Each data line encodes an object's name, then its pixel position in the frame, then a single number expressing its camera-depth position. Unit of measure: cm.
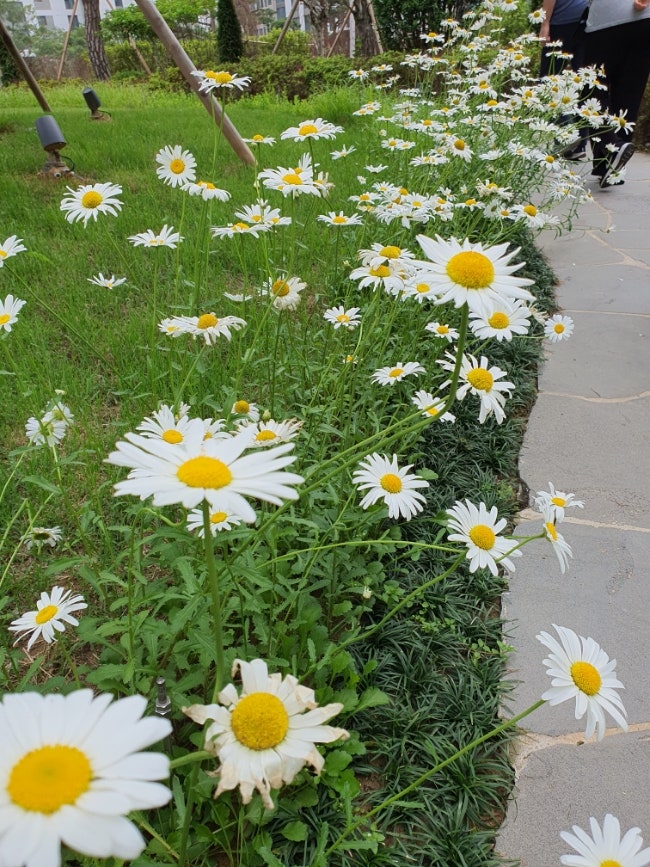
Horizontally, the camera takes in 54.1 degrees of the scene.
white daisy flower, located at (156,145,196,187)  69
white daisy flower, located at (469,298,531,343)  48
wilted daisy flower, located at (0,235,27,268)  55
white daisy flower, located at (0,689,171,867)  15
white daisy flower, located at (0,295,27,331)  52
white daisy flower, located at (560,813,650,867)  26
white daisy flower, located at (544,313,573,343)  80
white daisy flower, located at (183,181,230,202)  61
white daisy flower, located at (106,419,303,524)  22
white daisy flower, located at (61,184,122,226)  63
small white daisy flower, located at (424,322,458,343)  72
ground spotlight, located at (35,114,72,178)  124
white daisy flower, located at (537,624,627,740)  32
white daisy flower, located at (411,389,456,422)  59
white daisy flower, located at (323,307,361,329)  69
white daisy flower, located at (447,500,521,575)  42
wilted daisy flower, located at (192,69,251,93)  62
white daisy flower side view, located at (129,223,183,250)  67
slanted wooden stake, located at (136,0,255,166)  117
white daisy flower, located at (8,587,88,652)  42
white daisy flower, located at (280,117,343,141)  73
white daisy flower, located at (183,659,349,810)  23
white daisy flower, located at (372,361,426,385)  63
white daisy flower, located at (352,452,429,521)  47
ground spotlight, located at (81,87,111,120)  201
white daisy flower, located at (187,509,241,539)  38
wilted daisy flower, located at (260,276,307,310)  61
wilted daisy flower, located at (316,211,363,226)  78
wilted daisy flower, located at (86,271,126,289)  69
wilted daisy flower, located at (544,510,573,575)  41
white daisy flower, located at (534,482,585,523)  46
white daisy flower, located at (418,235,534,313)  29
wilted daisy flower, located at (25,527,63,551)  51
